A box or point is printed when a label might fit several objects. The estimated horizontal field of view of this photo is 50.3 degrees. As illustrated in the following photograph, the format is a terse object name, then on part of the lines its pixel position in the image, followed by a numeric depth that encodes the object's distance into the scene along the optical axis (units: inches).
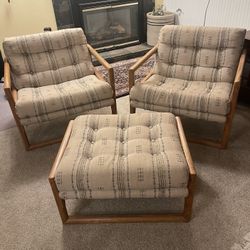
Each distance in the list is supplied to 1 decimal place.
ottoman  49.4
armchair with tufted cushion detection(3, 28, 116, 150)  73.5
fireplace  135.1
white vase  142.8
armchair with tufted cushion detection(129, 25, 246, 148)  70.3
